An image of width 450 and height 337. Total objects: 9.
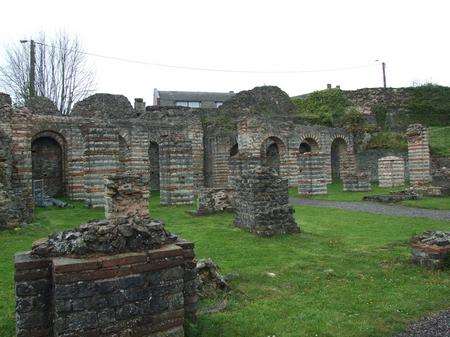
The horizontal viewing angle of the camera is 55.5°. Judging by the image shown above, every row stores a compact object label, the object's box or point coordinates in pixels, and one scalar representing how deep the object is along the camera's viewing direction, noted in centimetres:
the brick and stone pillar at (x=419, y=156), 2142
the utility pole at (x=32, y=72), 2958
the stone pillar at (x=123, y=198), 1100
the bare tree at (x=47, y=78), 3183
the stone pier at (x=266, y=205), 1036
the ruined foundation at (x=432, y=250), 709
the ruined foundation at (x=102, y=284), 377
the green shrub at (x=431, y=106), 3572
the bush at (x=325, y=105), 3407
